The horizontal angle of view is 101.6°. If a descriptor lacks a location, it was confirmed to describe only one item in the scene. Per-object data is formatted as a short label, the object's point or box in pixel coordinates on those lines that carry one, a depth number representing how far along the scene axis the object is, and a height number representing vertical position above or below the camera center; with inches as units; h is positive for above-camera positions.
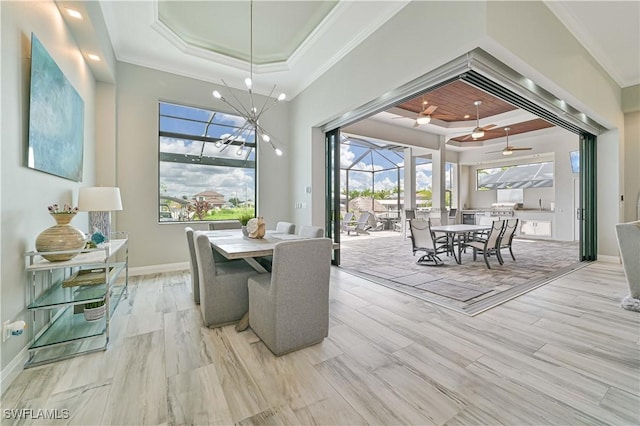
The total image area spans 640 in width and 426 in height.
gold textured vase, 76.7 -7.1
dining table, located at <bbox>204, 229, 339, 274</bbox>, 84.7 -10.8
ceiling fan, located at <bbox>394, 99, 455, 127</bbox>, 198.0 +78.6
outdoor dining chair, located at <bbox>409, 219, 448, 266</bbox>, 190.5 -18.1
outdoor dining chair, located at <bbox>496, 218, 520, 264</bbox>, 193.2 -15.1
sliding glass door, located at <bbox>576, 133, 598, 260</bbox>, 208.8 +12.0
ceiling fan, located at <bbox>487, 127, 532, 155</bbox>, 300.0 +75.3
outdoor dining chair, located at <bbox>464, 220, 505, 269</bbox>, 182.2 -20.4
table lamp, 109.5 +6.9
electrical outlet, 62.5 -27.9
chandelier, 198.2 +85.6
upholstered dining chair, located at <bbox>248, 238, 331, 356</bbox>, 74.9 -24.9
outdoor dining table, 193.3 -11.7
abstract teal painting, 77.6 +33.7
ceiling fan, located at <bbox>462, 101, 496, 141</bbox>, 232.2 +80.8
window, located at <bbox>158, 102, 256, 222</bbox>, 182.2 +35.7
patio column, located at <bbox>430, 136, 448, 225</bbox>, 325.7 +45.7
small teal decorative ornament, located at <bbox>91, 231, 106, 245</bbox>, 102.8 -8.9
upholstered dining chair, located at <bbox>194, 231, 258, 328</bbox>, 94.0 -27.5
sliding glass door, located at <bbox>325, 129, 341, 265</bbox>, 190.9 +20.4
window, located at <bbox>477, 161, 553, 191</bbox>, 345.1 +54.7
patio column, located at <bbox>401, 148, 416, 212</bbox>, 335.9 +45.4
